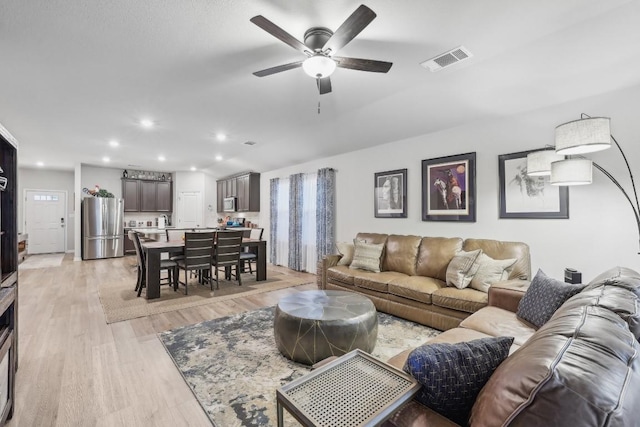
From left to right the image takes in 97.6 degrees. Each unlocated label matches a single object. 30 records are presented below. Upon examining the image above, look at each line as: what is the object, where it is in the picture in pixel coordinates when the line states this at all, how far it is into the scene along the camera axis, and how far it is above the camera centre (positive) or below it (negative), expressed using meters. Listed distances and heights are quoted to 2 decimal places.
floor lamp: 2.09 +0.51
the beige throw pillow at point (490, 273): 2.96 -0.63
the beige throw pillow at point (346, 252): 4.50 -0.61
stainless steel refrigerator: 7.70 -0.30
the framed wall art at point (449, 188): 3.74 +0.37
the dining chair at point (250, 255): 5.47 -0.78
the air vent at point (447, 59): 2.46 +1.44
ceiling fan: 1.71 +1.18
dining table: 4.25 -0.64
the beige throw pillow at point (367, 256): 4.11 -0.63
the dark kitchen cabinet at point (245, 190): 7.87 +0.75
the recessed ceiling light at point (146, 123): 4.40 +1.50
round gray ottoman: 2.28 -0.95
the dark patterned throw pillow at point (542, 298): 1.97 -0.63
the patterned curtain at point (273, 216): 7.27 -0.01
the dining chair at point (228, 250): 4.82 -0.60
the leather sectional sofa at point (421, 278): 2.97 -0.83
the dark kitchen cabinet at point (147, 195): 8.88 +0.69
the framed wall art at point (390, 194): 4.52 +0.34
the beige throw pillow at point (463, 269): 3.12 -0.63
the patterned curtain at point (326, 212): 5.64 +0.06
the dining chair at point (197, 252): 4.51 -0.59
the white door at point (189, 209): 9.48 +0.24
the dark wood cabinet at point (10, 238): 1.80 -0.16
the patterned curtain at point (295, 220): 6.45 -0.12
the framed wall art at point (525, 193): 3.06 +0.23
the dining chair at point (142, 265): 4.50 -0.79
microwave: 8.45 +0.36
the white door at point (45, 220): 8.46 -0.09
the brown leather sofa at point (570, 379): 0.65 -0.43
